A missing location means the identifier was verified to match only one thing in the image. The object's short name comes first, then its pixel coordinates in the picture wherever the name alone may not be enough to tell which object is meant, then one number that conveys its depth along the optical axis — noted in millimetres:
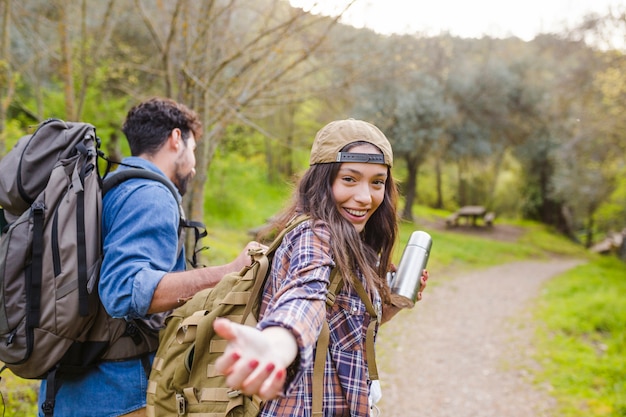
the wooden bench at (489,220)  21750
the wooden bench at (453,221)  21672
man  1663
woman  1324
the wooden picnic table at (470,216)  21506
